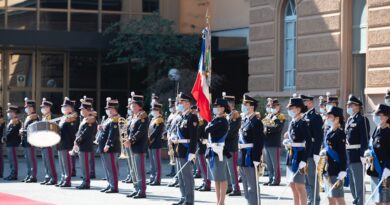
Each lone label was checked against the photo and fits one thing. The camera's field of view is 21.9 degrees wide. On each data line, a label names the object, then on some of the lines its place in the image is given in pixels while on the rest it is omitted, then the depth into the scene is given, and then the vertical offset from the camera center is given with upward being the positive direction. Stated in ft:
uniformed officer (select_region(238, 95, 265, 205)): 52.65 -2.81
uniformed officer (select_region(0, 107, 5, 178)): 81.76 -3.58
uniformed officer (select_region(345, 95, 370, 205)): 54.34 -2.43
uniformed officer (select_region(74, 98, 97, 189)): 71.20 -3.15
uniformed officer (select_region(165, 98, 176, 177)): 71.27 -2.32
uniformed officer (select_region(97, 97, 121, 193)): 67.31 -3.41
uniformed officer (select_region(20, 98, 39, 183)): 77.15 -4.28
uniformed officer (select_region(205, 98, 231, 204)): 54.70 -2.85
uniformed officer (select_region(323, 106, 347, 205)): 47.65 -2.94
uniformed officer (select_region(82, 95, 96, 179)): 80.57 -6.02
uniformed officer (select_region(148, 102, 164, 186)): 73.51 -3.58
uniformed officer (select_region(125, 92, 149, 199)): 64.54 -3.03
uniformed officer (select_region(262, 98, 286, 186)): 72.79 -2.98
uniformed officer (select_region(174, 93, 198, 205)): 57.93 -2.97
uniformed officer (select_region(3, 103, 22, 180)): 80.64 -3.60
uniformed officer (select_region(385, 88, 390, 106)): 53.78 -0.13
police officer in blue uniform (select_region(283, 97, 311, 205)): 50.80 -2.74
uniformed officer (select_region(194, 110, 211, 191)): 68.59 -4.24
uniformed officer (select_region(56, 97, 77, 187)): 72.74 -3.39
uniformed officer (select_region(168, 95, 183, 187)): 59.57 -2.15
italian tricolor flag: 60.29 +0.38
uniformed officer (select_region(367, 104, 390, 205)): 44.42 -2.67
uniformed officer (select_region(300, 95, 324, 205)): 52.24 -2.54
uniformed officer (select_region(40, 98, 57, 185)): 74.74 -4.85
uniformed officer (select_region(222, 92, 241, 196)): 63.72 -3.23
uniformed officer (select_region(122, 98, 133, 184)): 69.51 -4.58
